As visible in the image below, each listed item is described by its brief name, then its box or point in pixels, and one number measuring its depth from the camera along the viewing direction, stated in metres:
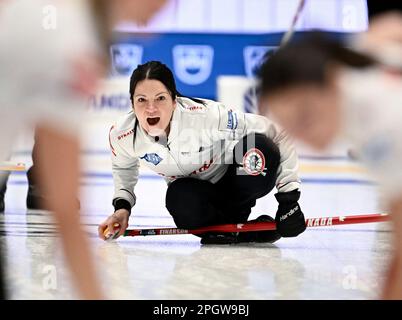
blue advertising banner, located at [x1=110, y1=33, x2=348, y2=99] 15.35
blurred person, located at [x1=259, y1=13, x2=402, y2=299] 7.39
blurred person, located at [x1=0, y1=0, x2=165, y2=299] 6.08
